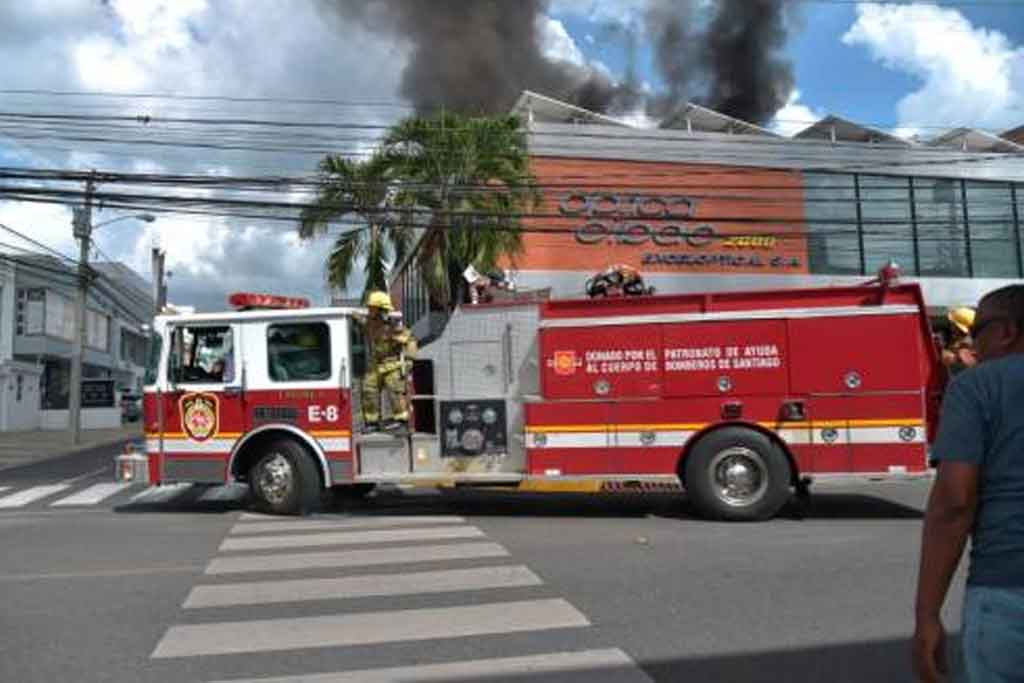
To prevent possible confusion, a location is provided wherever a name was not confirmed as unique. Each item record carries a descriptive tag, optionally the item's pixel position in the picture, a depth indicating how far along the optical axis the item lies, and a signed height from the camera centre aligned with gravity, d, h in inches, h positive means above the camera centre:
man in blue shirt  107.2 -10.8
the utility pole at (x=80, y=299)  1330.0 +167.8
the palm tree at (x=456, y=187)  926.4 +197.0
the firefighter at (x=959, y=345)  454.0 +27.0
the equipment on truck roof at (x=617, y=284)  498.3 +60.4
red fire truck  437.4 +10.5
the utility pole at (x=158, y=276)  1557.6 +231.5
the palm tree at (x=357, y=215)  919.0 +173.5
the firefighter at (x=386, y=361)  482.6 +29.3
